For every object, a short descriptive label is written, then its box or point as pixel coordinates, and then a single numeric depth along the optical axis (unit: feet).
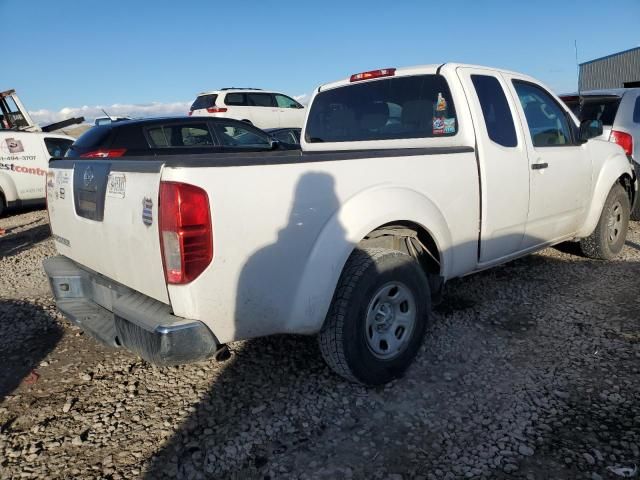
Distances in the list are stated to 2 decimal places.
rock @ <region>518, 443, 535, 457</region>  7.55
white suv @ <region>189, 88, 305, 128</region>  49.75
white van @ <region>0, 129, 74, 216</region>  30.30
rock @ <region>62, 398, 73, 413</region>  9.32
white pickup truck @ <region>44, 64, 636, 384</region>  7.12
